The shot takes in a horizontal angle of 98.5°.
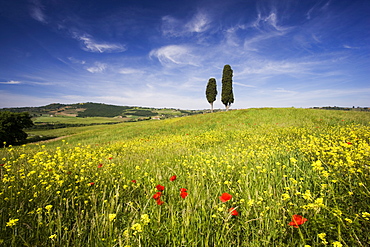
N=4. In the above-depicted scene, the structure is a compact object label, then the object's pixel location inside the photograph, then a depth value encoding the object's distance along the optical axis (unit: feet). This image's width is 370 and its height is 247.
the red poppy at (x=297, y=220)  4.72
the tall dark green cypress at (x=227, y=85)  136.36
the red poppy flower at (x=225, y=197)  5.63
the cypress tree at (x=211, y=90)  161.68
